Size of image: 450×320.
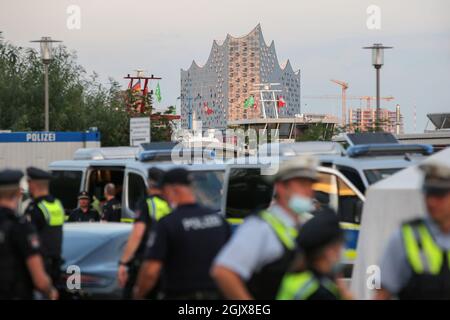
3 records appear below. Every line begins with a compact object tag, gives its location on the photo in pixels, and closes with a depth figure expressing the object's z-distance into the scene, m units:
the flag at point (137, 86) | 52.75
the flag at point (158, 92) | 93.11
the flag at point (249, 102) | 105.06
